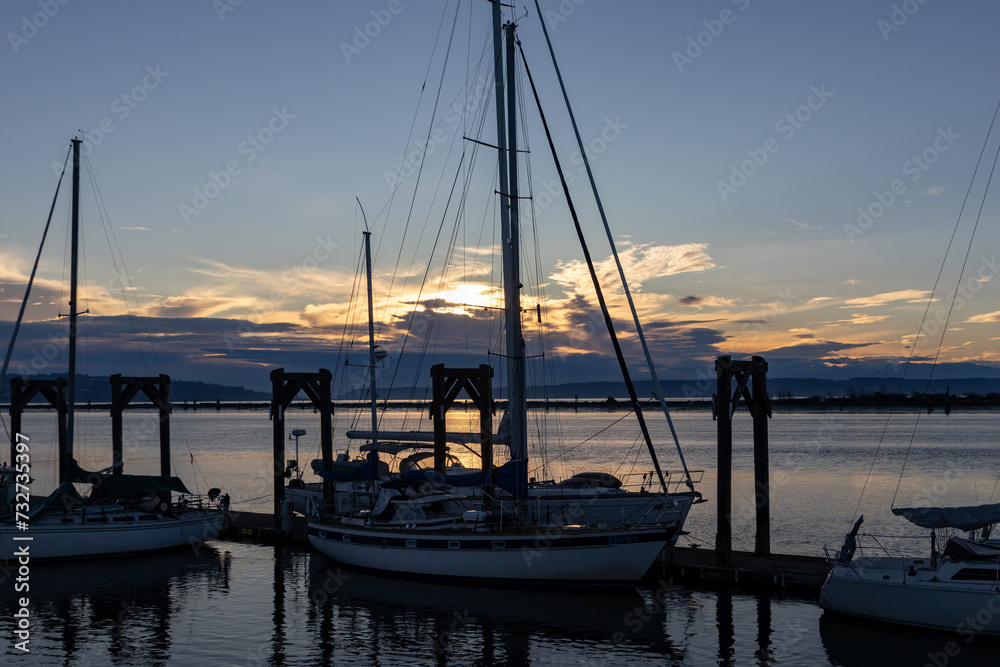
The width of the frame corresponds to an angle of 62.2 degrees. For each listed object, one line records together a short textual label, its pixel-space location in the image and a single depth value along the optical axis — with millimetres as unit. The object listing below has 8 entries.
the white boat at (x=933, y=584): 18656
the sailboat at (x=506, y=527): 23562
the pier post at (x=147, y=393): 40375
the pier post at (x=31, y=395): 42594
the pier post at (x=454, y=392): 36531
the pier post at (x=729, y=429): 25172
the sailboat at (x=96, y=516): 28062
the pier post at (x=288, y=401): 36050
